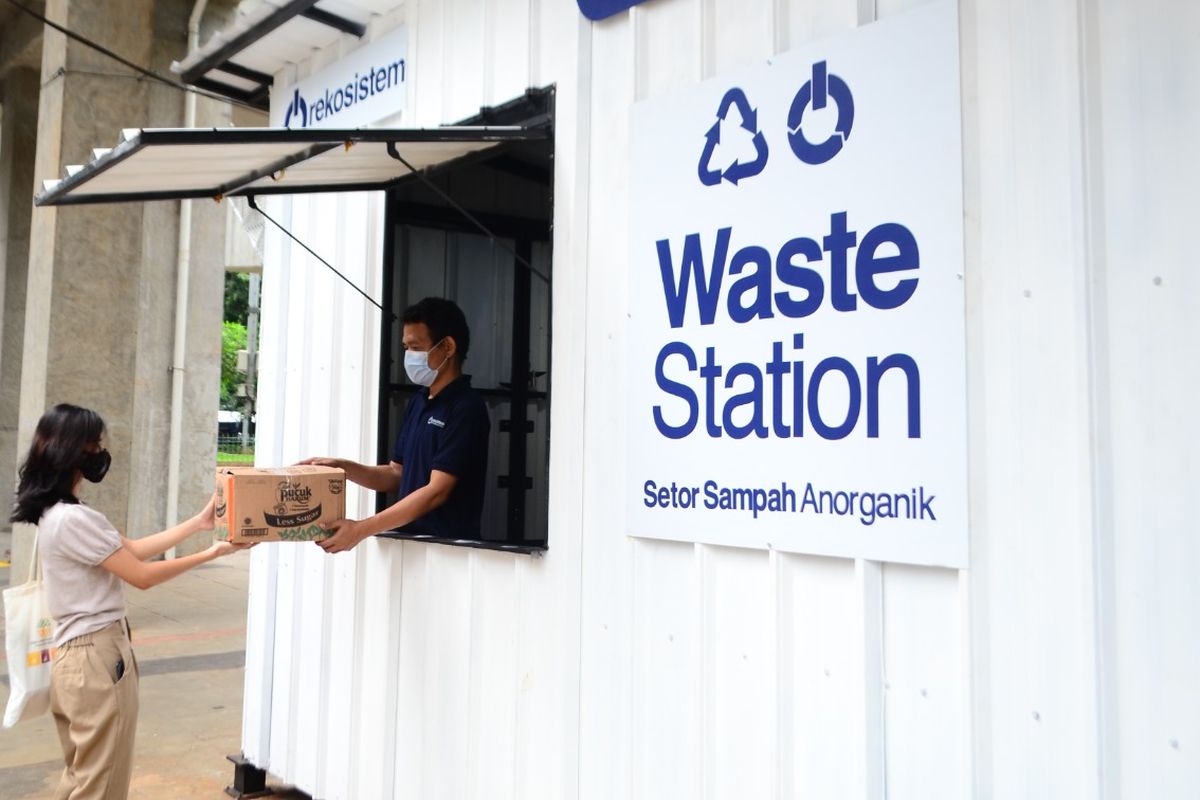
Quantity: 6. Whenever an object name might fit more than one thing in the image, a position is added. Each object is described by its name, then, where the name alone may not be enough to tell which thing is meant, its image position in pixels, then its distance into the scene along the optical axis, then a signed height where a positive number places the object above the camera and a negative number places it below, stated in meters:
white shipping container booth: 2.02 +0.14
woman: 3.35 -0.48
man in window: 3.70 +0.05
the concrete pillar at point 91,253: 9.91 +2.11
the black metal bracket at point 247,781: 4.91 -1.64
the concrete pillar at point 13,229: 16.44 +3.98
